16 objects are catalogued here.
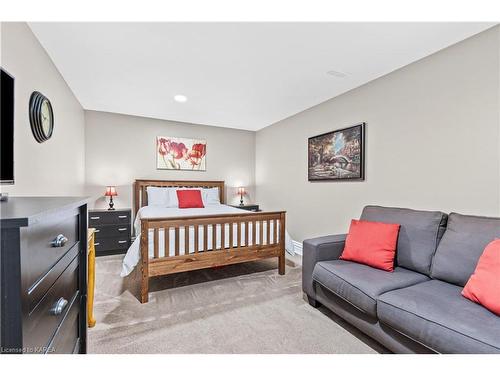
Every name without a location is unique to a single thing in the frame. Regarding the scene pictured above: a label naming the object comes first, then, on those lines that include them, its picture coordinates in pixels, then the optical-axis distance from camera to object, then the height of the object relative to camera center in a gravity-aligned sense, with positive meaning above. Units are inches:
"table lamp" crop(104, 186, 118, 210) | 158.1 -5.9
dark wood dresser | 23.0 -11.5
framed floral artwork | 182.9 +24.6
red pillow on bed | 164.9 -10.1
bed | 92.8 -25.0
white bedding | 93.7 -24.4
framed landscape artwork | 117.3 +16.3
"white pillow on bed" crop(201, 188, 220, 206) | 184.7 -9.0
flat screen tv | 43.1 +10.5
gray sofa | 48.1 -26.9
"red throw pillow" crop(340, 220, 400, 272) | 77.2 -20.0
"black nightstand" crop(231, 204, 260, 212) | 196.2 -18.2
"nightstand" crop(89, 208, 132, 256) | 144.8 -28.1
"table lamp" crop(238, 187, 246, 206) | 204.5 -6.2
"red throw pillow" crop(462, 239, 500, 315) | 50.8 -21.4
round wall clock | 78.3 +23.6
